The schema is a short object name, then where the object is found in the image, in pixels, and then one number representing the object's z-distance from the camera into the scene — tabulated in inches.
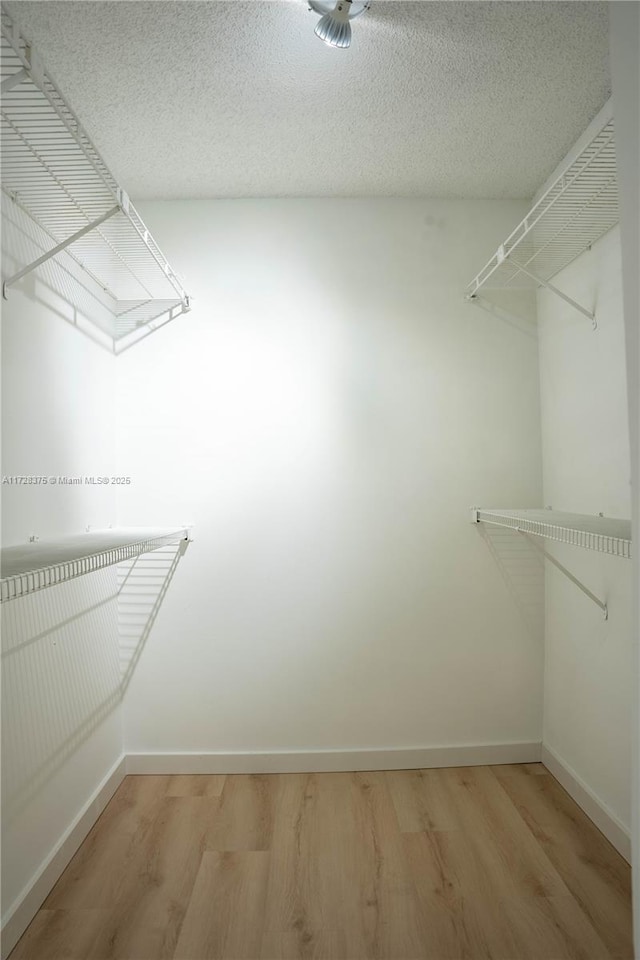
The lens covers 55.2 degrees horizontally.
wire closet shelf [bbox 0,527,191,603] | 47.4
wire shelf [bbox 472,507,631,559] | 56.9
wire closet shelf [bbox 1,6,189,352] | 49.8
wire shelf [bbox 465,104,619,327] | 63.2
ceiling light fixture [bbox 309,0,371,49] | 59.1
